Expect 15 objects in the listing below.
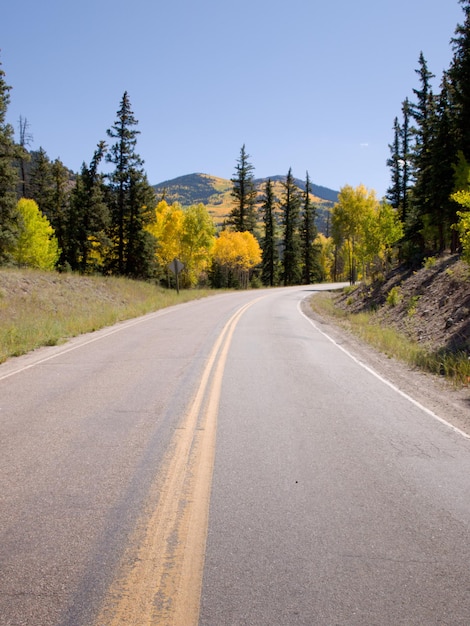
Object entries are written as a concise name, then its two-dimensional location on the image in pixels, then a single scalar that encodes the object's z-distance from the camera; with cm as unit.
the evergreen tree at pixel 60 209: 4638
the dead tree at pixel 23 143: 5022
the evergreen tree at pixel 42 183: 4654
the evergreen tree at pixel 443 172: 2305
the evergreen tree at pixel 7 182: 2689
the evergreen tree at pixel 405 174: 3831
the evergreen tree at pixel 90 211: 3616
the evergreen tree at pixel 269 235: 6644
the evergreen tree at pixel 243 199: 6303
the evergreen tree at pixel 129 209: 3481
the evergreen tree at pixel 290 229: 6694
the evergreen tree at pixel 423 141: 2544
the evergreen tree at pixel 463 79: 2125
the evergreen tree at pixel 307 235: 6896
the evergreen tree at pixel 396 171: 4188
